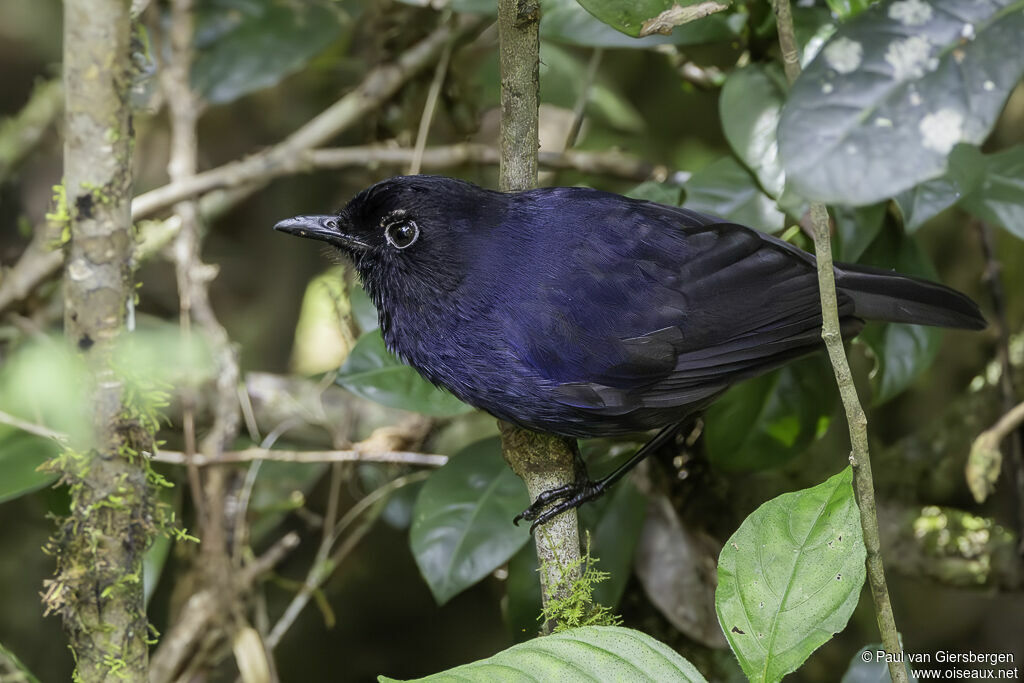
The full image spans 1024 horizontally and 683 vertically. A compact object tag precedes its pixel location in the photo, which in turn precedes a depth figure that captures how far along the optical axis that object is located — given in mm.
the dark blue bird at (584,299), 4574
